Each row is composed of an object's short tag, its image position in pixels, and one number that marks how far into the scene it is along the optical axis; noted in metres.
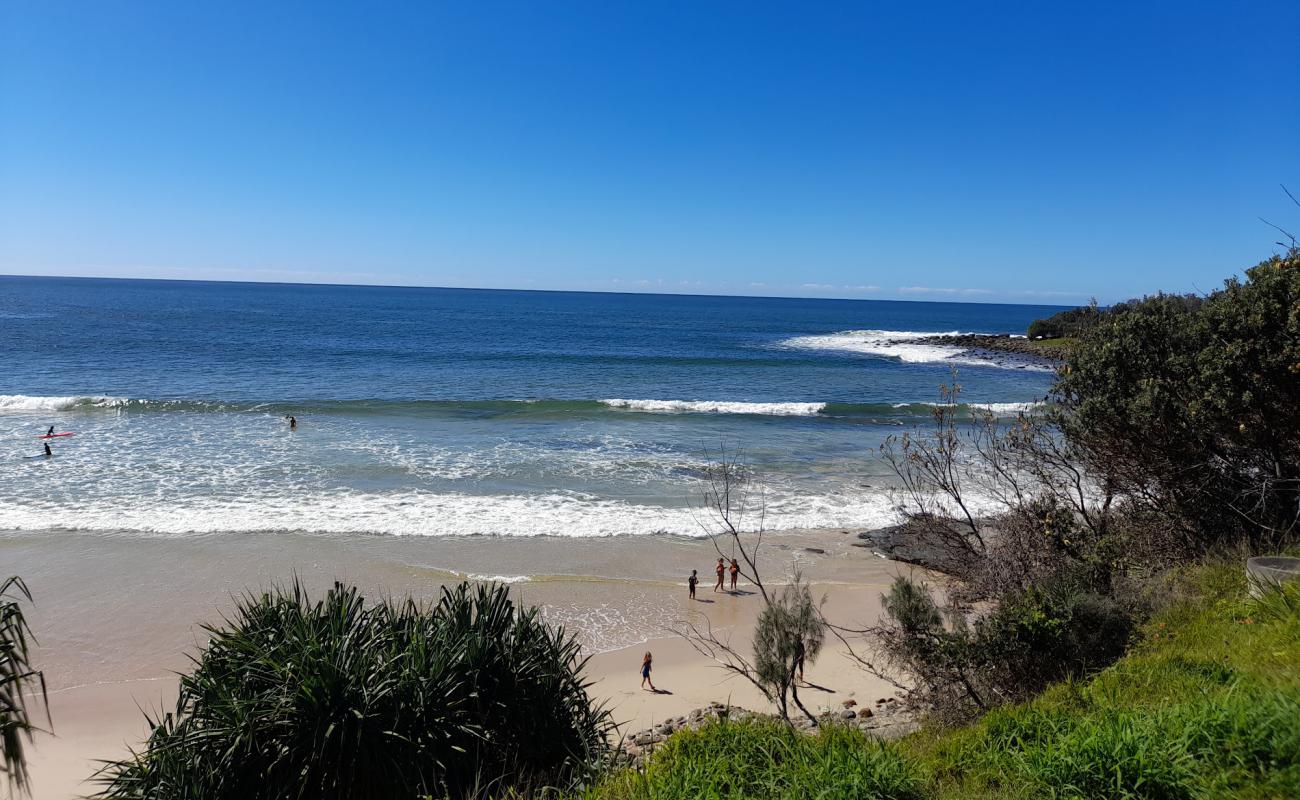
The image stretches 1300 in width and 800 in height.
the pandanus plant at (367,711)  5.98
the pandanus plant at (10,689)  4.91
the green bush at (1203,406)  9.57
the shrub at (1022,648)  8.30
